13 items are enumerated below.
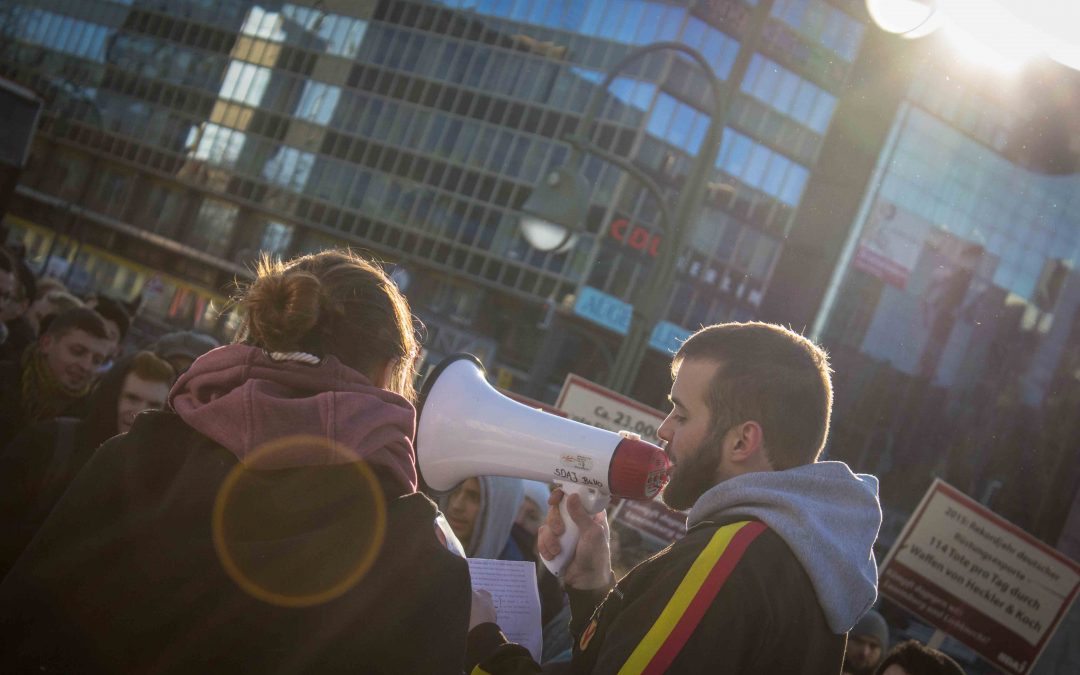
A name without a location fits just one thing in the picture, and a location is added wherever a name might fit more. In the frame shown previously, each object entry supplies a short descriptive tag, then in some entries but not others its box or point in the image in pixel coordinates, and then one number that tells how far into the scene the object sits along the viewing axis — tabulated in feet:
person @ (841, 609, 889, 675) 16.87
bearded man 5.61
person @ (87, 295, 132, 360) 17.87
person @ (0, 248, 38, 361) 18.60
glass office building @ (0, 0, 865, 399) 111.55
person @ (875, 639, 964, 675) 12.14
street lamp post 23.65
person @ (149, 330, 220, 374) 17.04
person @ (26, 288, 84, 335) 23.59
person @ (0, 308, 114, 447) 12.88
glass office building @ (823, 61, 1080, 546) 72.84
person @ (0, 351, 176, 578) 9.40
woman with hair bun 5.06
